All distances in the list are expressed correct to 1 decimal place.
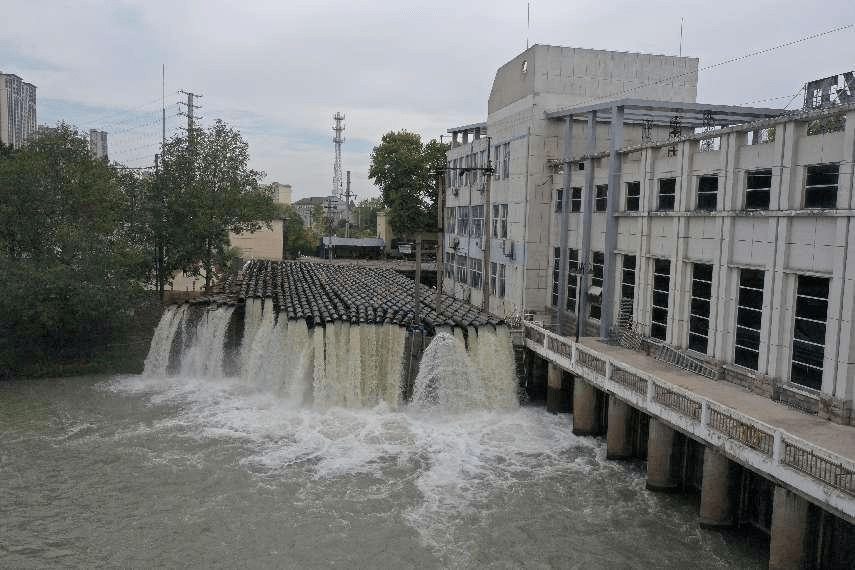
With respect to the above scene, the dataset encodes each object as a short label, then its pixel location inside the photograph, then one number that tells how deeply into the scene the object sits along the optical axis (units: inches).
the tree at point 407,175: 2425.0
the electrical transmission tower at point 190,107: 2486.5
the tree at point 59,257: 1123.9
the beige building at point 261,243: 2596.0
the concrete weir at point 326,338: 936.9
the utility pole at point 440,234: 1031.0
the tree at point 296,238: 3112.7
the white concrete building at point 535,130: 1160.2
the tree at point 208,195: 1558.8
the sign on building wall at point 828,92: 683.4
